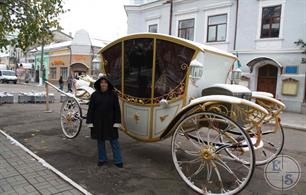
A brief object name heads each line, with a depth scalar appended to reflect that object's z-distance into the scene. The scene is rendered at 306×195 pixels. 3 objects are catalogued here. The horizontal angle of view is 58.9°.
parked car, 33.51
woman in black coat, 4.69
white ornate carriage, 3.85
